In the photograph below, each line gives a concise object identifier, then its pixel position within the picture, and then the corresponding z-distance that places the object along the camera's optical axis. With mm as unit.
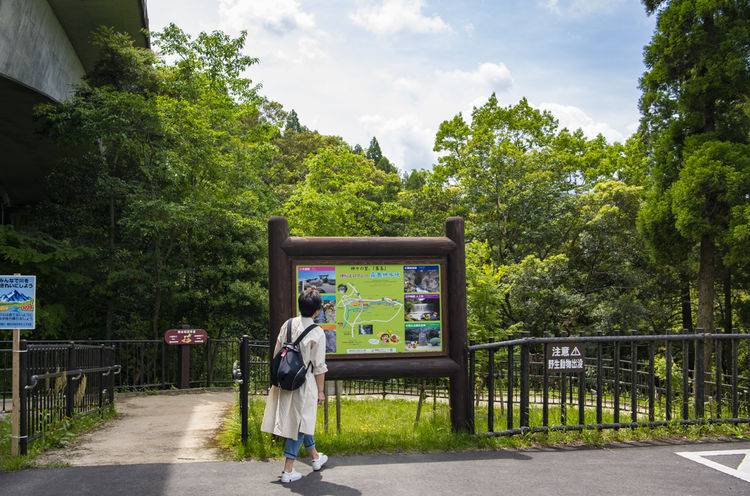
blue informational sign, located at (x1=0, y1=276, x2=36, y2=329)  7016
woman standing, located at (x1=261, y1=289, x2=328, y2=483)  5922
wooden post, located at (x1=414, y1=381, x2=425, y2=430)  9789
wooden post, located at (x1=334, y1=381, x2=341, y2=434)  8267
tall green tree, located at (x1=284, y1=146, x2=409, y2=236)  19641
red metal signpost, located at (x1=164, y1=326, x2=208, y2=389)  16484
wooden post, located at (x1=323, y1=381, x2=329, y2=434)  8195
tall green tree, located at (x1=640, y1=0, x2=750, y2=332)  15750
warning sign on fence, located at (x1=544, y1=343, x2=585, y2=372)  7574
